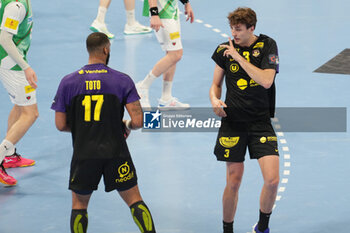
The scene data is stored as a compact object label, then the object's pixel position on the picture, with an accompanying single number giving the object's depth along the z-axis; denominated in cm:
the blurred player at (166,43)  1770
